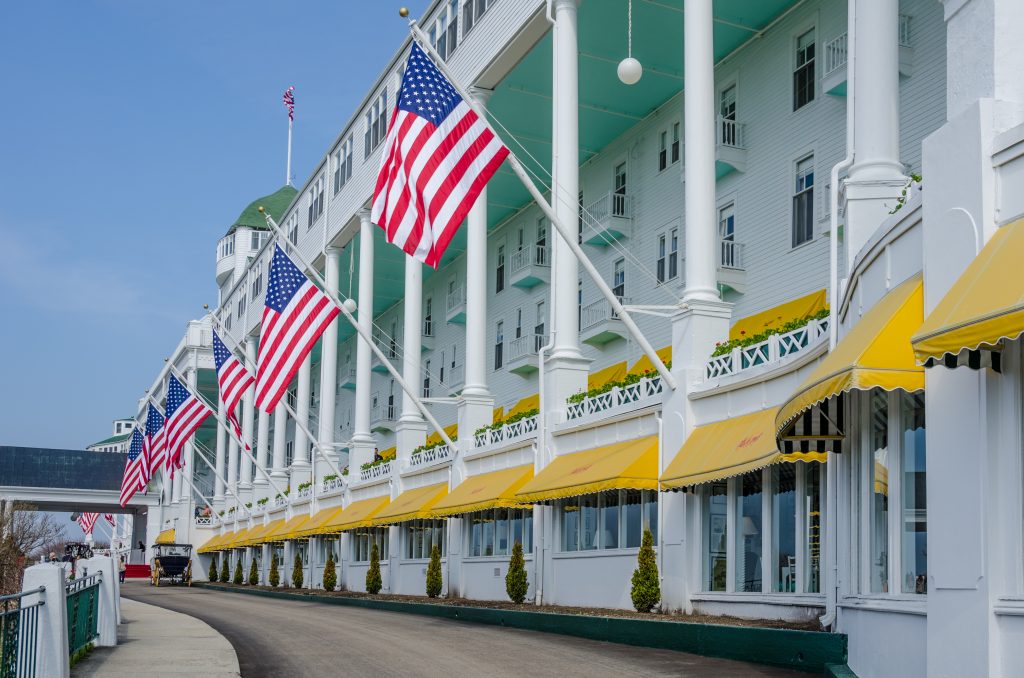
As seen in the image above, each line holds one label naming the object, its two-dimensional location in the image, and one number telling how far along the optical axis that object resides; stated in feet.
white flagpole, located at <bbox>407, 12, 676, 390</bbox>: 67.10
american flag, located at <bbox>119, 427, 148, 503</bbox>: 186.91
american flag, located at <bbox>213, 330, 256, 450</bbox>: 128.26
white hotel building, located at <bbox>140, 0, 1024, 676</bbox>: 30.12
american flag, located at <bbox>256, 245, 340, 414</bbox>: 99.66
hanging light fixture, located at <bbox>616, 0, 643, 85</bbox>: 72.02
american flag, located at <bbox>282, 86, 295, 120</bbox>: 294.19
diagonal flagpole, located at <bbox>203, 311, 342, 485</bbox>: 132.16
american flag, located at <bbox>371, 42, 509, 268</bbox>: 66.54
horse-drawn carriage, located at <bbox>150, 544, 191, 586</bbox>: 225.35
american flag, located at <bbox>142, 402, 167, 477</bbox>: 167.12
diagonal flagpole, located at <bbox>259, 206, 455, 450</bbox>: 102.47
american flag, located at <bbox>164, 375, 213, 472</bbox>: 149.48
